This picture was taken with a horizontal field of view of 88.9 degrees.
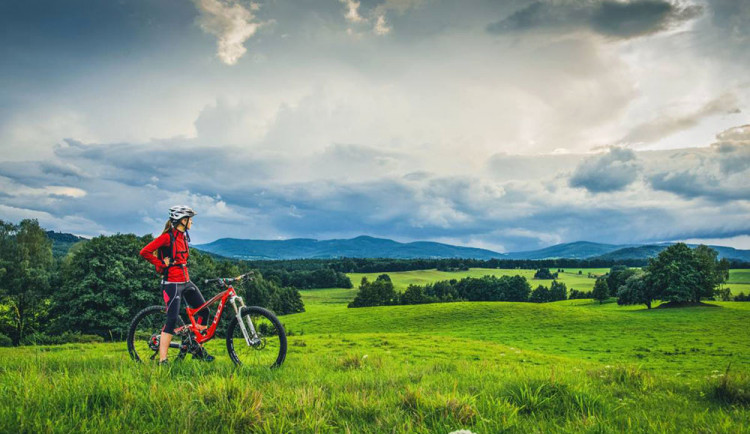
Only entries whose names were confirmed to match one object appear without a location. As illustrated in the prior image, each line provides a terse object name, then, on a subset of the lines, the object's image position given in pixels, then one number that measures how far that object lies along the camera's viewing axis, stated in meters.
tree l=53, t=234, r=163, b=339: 36.91
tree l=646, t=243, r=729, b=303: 73.81
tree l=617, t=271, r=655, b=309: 78.38
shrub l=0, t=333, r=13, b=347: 38.72
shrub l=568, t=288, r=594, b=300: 121.55
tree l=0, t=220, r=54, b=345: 51.34
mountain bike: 8.10
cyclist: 8.18
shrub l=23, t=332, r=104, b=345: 29.05
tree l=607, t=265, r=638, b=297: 109.71
